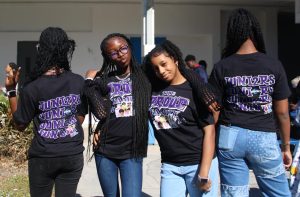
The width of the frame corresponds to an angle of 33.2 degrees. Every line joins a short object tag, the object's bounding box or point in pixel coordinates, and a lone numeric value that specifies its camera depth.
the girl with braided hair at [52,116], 3.36
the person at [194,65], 10.37
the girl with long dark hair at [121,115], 3.50
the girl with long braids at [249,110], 3.34
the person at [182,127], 3.34
